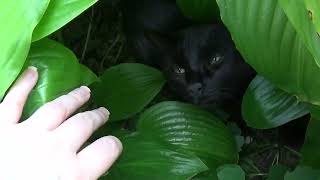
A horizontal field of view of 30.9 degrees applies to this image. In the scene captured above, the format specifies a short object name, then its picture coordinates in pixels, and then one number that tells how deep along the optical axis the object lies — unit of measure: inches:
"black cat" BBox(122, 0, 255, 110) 43.1
